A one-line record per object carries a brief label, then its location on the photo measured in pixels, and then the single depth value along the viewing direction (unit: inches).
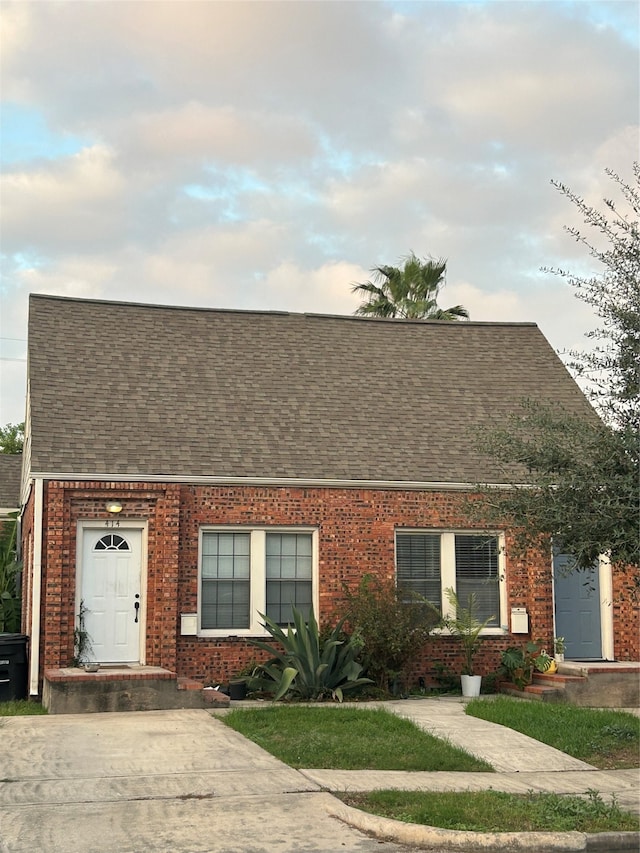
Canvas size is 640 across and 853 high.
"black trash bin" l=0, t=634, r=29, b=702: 593.6
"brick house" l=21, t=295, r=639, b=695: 621.0
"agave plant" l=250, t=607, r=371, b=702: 590.2
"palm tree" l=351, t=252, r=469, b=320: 1262.3
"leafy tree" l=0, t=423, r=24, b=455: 1996.8
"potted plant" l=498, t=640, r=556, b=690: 641.0
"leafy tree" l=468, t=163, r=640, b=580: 357.7
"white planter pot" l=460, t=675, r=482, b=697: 633.0
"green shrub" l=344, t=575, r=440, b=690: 607.5
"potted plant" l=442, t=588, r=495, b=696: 634.8
